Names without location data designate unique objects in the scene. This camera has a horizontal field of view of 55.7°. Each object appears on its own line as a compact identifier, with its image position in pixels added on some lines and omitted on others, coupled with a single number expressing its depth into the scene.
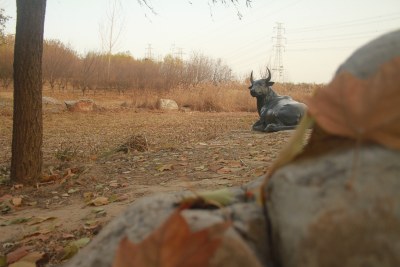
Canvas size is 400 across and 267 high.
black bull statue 8.14
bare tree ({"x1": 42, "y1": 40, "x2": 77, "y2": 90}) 30.27
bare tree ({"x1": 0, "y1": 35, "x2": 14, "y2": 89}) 28.22
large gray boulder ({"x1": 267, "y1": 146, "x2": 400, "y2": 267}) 0.84
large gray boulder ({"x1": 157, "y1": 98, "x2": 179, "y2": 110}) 18.38
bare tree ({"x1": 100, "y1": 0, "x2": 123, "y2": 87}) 34.85
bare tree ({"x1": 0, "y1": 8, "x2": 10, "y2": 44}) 16.57
